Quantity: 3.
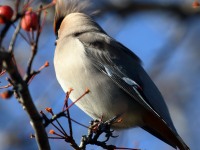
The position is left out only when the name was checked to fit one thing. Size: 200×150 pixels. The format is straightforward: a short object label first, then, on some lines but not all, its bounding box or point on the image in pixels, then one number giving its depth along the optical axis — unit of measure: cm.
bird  777
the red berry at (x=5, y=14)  488
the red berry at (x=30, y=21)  523
